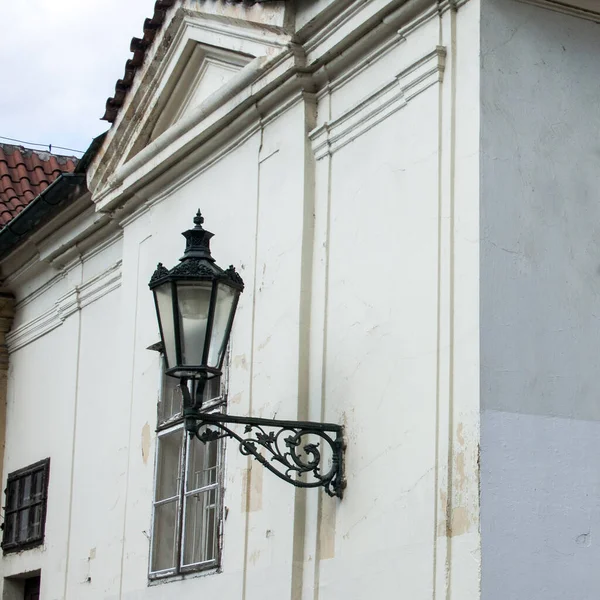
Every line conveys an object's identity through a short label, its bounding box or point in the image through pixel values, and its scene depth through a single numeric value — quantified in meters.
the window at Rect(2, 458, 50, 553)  10.23
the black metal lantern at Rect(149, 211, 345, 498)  5.99
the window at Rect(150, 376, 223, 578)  7.44
